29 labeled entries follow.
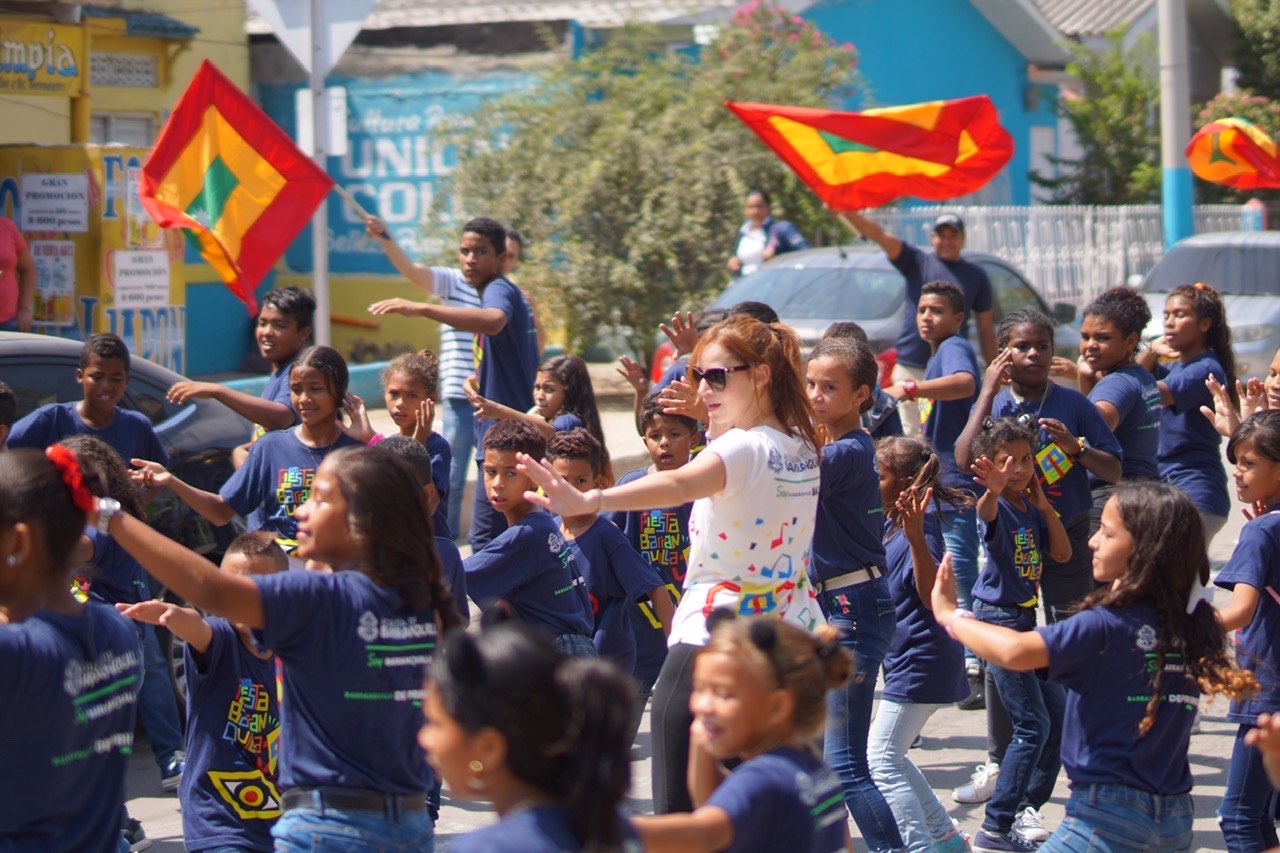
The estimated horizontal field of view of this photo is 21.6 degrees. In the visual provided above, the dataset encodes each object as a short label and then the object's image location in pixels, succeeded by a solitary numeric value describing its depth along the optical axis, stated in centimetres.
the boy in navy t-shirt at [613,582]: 1121
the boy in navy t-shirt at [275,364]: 1306
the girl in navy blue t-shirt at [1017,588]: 1114
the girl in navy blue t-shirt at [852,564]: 991
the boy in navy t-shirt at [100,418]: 1297
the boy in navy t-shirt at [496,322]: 1569
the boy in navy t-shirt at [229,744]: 859
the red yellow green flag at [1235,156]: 2311
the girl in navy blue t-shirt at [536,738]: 527
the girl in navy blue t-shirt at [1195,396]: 1473
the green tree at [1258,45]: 5259
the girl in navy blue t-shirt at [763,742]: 627
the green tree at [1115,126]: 5133
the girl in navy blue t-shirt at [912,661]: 1021
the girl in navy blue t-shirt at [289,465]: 1109
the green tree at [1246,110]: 4992
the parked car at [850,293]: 2337
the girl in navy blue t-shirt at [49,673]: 641
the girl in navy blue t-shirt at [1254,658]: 924
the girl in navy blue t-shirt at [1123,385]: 1362
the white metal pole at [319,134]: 1836
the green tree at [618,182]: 3040
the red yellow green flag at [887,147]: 2113
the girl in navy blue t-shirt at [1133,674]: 767
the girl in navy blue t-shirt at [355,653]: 672
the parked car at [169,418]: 1408
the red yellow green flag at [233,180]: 1738
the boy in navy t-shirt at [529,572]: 1044
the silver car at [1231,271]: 3016
